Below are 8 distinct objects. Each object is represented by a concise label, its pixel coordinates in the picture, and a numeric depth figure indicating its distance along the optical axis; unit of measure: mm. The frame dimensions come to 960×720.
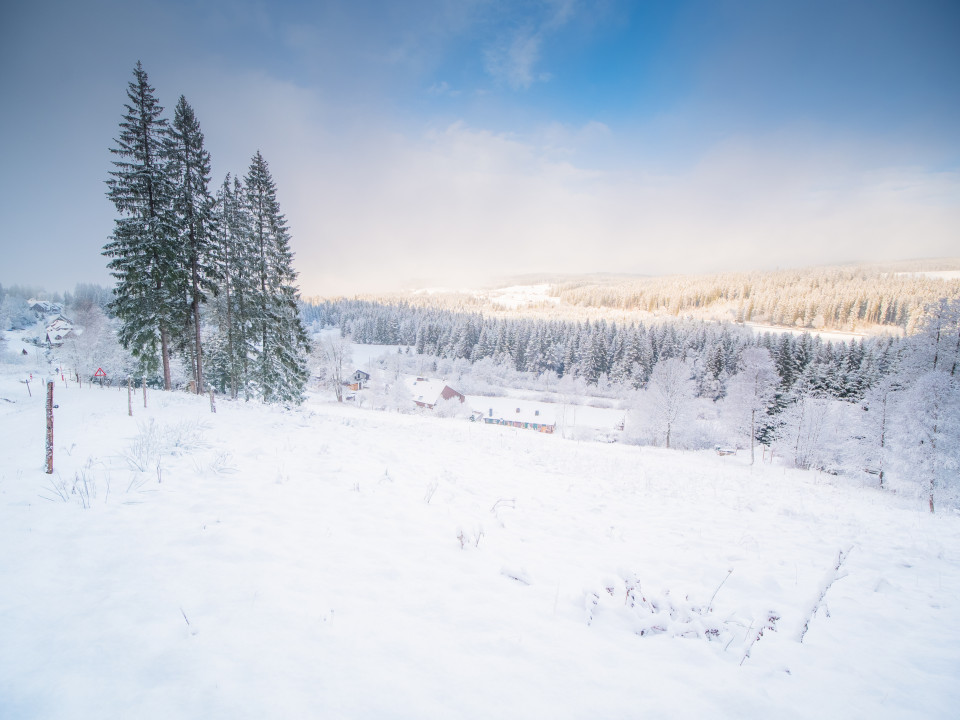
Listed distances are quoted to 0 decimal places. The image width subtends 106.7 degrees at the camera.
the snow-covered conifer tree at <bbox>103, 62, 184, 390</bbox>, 16469
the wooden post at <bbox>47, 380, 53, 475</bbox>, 5949
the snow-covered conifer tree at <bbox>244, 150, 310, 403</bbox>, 21281
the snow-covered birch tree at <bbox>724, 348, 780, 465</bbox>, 28672
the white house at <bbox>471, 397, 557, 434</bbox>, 55062
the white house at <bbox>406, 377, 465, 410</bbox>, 58188
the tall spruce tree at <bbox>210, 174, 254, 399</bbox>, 20844
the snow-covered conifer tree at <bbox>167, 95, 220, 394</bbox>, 18000
